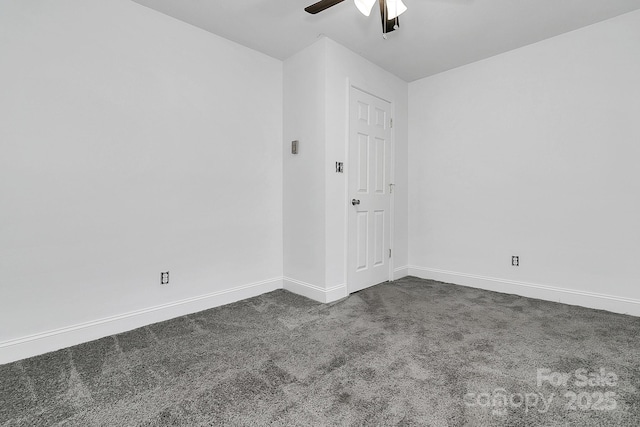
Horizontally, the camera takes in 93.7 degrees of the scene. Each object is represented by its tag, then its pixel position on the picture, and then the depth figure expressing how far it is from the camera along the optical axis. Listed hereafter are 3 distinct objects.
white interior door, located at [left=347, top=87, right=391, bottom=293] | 3.23
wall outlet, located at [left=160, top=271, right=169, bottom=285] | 2.53
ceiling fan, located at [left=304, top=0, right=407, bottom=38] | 1.78
